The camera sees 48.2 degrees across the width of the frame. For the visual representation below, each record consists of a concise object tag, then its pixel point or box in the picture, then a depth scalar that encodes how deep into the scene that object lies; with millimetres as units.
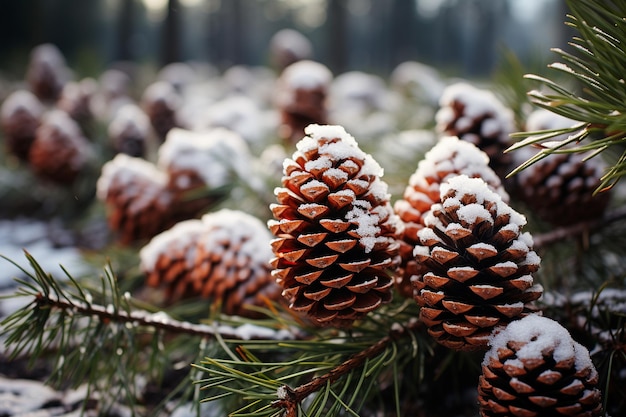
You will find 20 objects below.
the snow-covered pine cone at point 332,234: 276
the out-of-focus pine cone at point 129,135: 1554
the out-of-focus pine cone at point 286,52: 2680
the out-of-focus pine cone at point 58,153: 1432
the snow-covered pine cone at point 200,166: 481
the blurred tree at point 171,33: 3063
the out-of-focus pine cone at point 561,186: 364
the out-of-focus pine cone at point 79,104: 1810
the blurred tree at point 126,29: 5704
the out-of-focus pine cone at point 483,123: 382
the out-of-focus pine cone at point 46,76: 2435
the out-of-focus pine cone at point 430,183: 303
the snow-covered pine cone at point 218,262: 373
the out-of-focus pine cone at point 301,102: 662
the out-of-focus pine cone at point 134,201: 505
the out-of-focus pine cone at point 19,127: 1623
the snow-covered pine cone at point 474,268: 263
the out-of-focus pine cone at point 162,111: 1766
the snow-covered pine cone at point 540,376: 246
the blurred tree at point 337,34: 4446
